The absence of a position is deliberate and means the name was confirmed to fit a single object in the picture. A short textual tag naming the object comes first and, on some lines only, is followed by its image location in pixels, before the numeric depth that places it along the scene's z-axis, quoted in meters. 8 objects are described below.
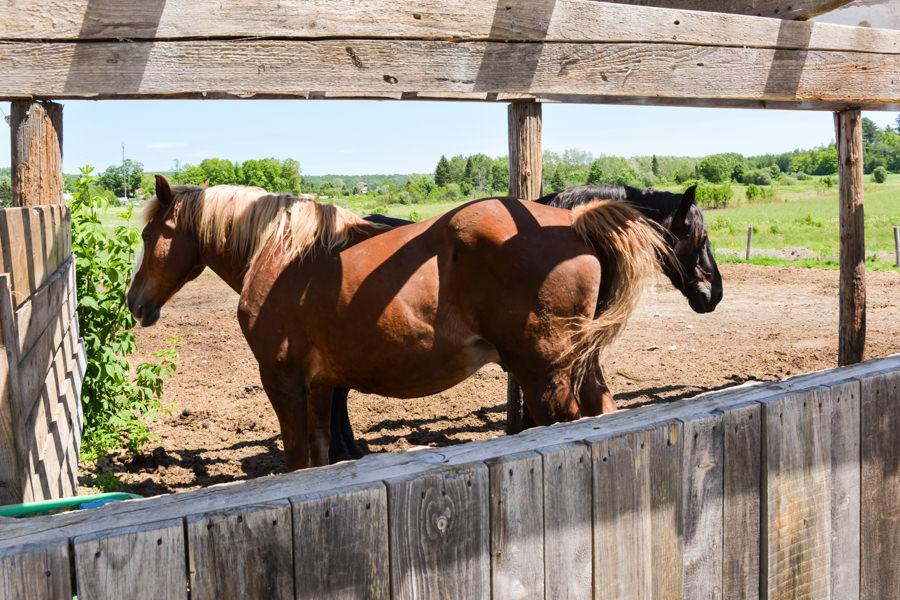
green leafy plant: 4.86
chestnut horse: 3.41
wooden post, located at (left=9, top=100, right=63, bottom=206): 3.16
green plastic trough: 1.69
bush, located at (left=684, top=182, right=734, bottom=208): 51.16
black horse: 4.48
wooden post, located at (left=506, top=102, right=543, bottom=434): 4.29
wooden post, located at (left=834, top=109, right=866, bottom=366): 5.05
